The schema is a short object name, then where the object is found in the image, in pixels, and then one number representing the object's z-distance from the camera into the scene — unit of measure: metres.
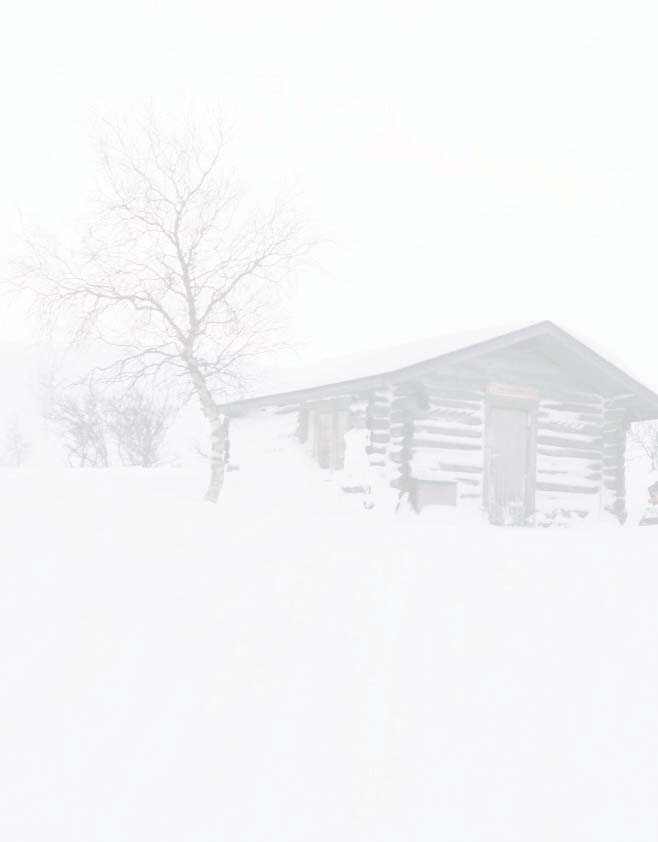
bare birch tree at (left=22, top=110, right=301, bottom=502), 19.12
